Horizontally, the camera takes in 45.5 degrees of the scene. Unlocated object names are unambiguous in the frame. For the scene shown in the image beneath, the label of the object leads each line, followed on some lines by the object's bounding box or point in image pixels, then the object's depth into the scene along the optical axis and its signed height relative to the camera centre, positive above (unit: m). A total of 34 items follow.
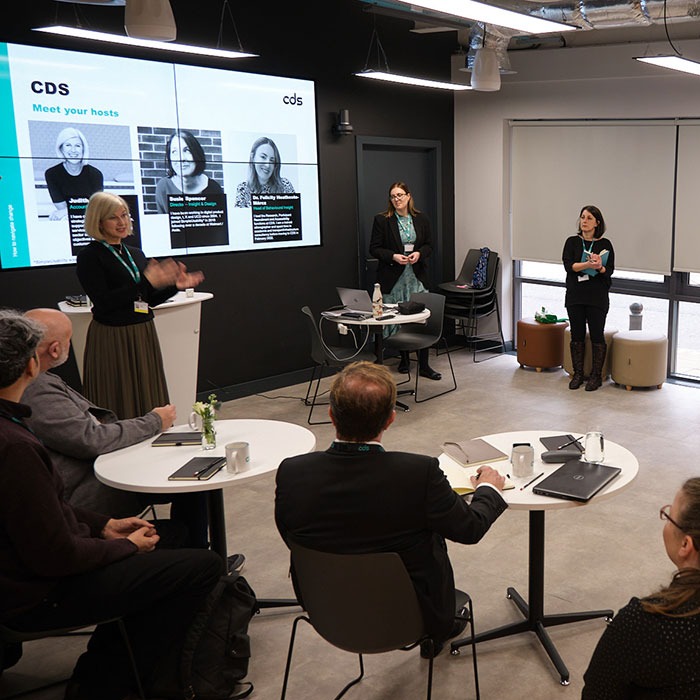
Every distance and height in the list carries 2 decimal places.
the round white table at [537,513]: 2.79 -1.23
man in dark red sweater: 2.41 -1.14
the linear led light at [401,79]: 6.85 +0.92
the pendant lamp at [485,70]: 6.57 +0.92
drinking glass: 3.08 -0.96
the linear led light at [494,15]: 3.43 +0.75
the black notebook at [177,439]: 3.38 -0.97
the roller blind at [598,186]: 7.29 -0.01
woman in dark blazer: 7.41 -0.51
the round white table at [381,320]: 6.27 -0.96
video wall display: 5.51 +0.33
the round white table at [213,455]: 2.97 -0.99
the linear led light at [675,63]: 5.49 +0.81
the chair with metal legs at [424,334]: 6.82 -1.20
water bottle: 6.41 -0.85
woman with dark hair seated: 1.64 -0.90
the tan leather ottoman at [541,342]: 7.66 -1.42
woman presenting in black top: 4.54 -0.60
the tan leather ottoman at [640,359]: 6.93 -1.45
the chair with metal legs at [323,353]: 6.36 -1.23
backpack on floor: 2.88 -1.56
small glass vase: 3.32 -0.94
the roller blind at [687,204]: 7.00 -0.19
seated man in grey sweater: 3.03 -0.88
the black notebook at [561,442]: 3.23 -0.99
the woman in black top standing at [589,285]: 6.84 -0.82
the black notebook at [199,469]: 3.01 -0.98
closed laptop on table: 2.78 -1.00
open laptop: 6.58 -0.85
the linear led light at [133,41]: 4.90 +0.97
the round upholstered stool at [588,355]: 7.22 -1.46
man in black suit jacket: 2.31 -0.84
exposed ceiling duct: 5.75 +1.21
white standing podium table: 5.63 -0.98
